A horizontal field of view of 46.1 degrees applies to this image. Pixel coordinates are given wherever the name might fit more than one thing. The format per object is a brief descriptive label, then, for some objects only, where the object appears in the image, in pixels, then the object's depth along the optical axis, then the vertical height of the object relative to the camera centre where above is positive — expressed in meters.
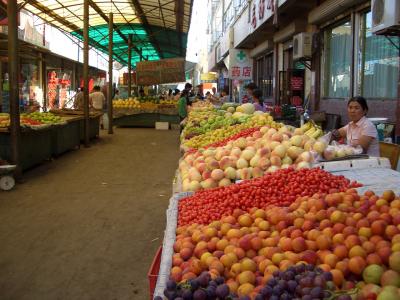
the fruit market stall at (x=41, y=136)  8.19 -0.65
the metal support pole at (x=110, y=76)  16.52 +1.03
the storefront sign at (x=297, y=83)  12.29 +0.61
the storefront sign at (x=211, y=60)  34.03 +3.48
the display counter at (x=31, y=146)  8.09 -0.78
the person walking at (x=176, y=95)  21.29 +0.51
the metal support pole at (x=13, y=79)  7.66 +0.42
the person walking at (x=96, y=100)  16.53 +0.18
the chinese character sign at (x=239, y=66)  17.58 +1.52
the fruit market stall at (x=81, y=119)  12.14 -0.38
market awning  18.08 +4.05
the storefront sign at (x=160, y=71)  19.86 +1.46
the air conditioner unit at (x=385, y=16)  5.70 +1.15
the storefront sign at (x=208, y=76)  32.38 +2.05
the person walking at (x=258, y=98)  9.22 +0.16
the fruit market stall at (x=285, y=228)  1.89 -0.65
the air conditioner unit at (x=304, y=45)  10.97 +1.43
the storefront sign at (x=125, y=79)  28.83 +1.71
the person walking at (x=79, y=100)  16.01 +0.17
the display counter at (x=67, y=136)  10.53 -0.73
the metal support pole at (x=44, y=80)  19.90 +1.07
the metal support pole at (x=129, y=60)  24.19 +2.34
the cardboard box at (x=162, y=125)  19.05 -0.81
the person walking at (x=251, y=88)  9.46 +0.37
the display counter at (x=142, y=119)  19.36 -0.56
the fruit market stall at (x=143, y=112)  19.22 -0.27
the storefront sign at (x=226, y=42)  21.91 +3.21
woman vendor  4.98 -0.25
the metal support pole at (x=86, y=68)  12.71 +1.04
